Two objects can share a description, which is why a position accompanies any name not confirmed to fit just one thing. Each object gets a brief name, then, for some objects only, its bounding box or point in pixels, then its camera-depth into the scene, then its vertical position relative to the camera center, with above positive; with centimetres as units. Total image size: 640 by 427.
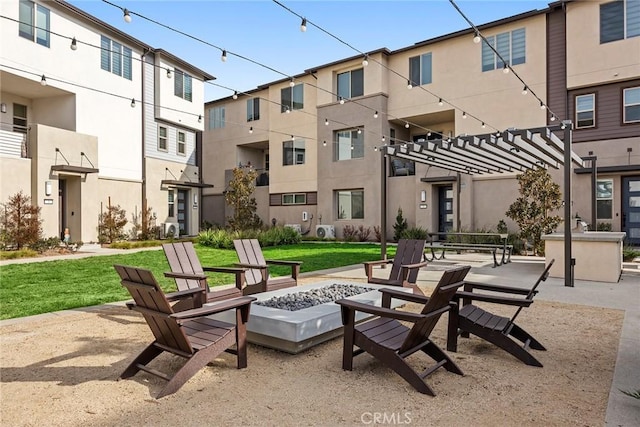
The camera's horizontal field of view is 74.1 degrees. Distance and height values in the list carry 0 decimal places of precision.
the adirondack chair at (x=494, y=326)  398 -114
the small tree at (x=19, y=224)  1324 -38
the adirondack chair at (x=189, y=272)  507 -79
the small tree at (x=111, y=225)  1687 -53
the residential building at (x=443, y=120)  1465 +409
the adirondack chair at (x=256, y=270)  609 -89
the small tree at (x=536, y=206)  1279 +14
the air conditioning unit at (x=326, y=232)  2086 -102
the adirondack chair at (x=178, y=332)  327 -105
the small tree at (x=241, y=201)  2047 +51
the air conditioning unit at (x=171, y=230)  1991 -88
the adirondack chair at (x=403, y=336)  337 -110
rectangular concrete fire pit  412 -116
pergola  826 +141
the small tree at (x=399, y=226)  1898 -67
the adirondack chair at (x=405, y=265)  646 -86
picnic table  1105 -104
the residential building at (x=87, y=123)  1453 +376
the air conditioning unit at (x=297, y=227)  2215 -83
